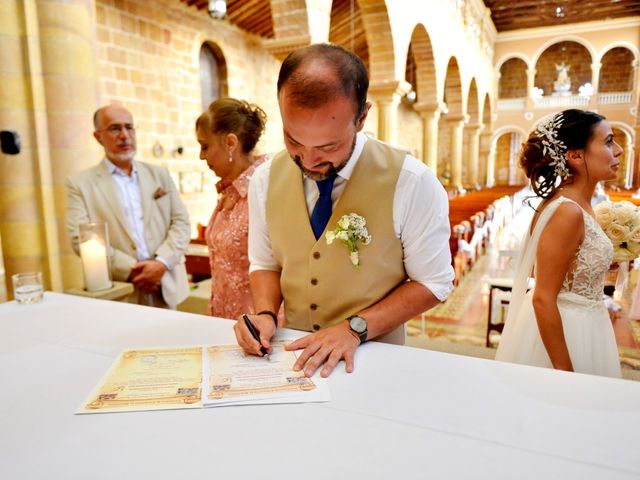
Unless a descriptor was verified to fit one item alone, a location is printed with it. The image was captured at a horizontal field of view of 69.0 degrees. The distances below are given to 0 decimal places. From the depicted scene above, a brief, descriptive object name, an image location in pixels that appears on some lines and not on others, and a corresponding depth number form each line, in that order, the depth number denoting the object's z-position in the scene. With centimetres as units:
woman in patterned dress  200
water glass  174
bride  170
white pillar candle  220
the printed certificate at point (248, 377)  101
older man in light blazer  266
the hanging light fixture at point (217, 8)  624
